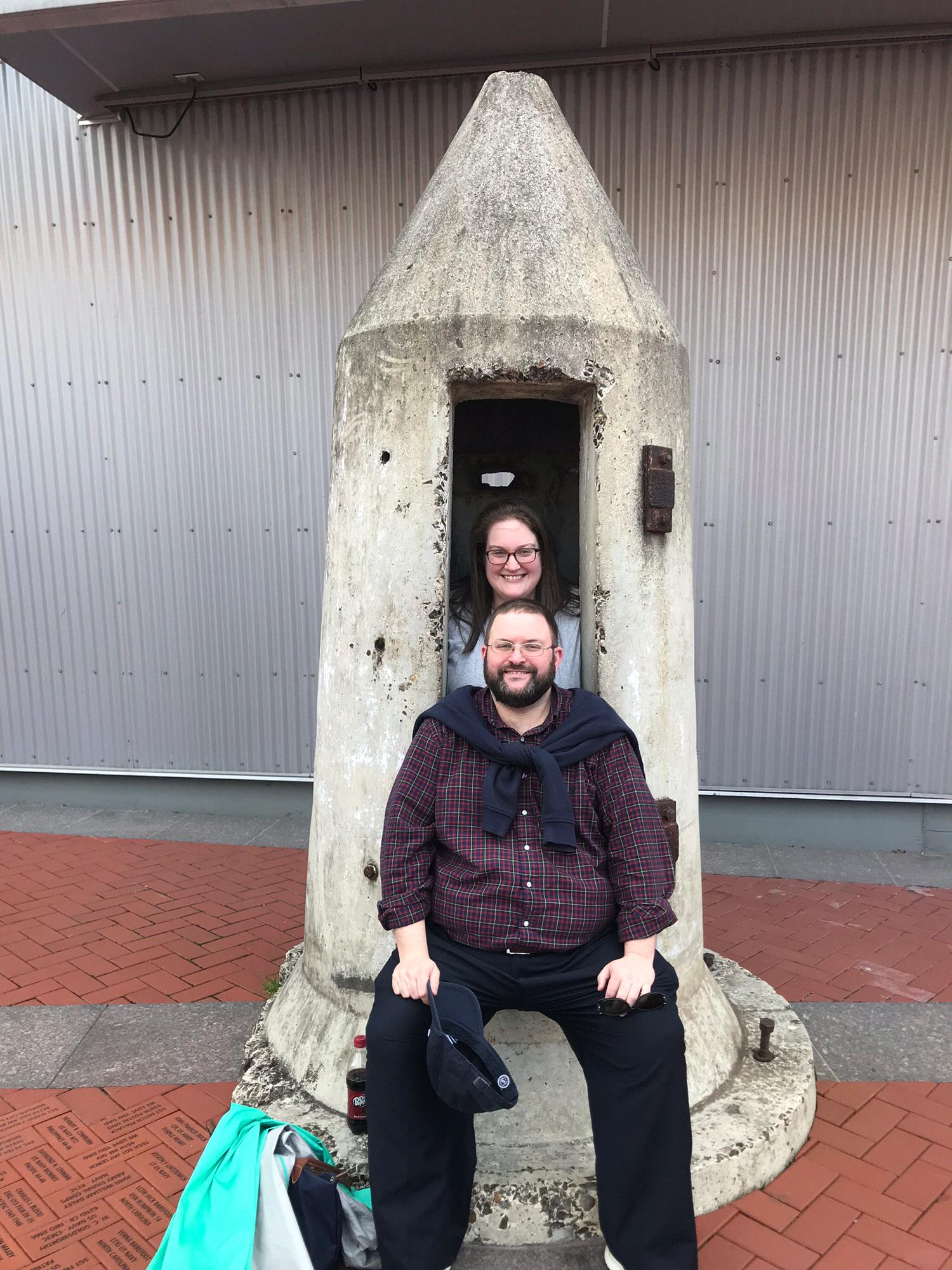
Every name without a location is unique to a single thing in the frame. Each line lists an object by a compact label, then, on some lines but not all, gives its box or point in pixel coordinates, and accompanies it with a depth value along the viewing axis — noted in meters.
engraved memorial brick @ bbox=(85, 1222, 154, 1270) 2.38
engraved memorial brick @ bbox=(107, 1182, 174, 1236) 2.51
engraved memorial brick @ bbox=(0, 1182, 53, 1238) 2.52
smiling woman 3.98
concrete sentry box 2.62
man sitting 2.16
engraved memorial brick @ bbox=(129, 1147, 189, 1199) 2.65
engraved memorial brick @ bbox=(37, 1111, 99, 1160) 2.84
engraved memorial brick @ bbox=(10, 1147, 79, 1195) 2.68
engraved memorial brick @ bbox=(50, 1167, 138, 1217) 2.60
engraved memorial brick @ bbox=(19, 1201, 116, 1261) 2.43
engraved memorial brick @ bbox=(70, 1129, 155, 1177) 2.76
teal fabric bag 2.08
